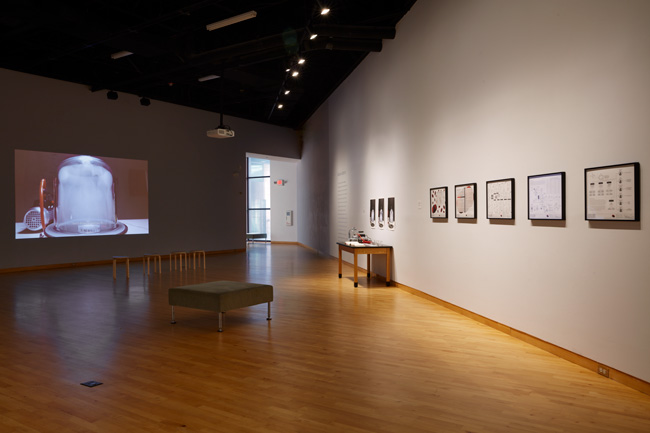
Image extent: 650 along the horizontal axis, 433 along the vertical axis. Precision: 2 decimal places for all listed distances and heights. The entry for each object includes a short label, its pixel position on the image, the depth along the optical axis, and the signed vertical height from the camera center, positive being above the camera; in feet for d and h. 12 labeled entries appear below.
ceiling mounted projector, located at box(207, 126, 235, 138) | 37.58 +7.08
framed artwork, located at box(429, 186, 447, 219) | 21.97 +0.64
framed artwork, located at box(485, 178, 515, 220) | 16.58 +0.61
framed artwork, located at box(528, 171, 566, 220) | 14.02 +0.58
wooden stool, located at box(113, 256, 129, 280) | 32.13 -3.97
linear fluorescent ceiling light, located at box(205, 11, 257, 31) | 26.08 +11.87
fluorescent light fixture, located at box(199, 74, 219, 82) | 40.93 +12.78
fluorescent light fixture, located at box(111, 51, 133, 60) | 34.63 +12.67
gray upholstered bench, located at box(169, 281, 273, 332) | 17.56 -3.22
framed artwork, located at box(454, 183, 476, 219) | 19.33 +0.65
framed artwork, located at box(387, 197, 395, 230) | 29.14 +0.15
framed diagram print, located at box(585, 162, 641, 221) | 11.46 +0.56
